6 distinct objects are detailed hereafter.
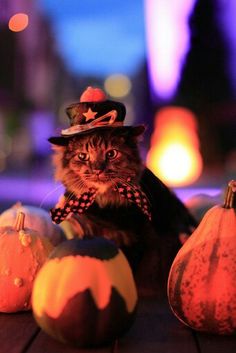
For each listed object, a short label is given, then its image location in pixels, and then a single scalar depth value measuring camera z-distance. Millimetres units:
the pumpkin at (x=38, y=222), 1439
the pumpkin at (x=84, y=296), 1163
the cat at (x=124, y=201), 1383
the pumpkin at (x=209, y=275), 1196
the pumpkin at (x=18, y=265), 1270
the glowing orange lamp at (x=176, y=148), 1975
